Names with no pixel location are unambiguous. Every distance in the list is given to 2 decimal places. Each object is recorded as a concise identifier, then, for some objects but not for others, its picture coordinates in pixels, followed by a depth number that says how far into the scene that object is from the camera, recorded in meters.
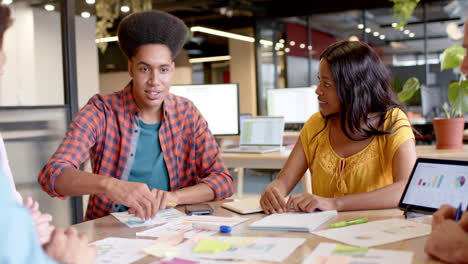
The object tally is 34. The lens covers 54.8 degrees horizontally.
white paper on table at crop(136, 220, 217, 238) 1.35
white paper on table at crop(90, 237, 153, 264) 1.14
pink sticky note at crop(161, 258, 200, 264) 1.07
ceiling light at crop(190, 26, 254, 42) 10.36
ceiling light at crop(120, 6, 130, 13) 6.16
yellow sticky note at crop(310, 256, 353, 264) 1.03
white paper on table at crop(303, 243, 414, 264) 1.03
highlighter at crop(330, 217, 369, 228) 1.36
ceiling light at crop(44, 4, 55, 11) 3.46
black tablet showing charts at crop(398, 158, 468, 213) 1.32
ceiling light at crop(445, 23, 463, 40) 7.22
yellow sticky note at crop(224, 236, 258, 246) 1.22
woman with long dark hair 1.86
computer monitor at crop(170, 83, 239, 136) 3.68
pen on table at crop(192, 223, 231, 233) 1.35
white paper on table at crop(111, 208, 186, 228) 1.50
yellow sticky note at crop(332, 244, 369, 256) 1.08
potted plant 2.96
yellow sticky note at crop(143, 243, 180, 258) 1.14
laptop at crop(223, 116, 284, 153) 3.52
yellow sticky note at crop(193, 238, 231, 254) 1.15
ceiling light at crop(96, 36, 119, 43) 6.62
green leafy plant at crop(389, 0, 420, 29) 6.23
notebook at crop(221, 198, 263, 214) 1.65
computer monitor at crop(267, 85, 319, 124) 4.62
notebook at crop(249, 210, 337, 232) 1.35
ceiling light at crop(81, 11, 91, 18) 4.19
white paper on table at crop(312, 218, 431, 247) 1.19
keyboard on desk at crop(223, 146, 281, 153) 3.44
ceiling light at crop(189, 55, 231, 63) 15.03
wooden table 1.11
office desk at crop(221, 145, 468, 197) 3.00
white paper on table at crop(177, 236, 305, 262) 1.10
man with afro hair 1.89
